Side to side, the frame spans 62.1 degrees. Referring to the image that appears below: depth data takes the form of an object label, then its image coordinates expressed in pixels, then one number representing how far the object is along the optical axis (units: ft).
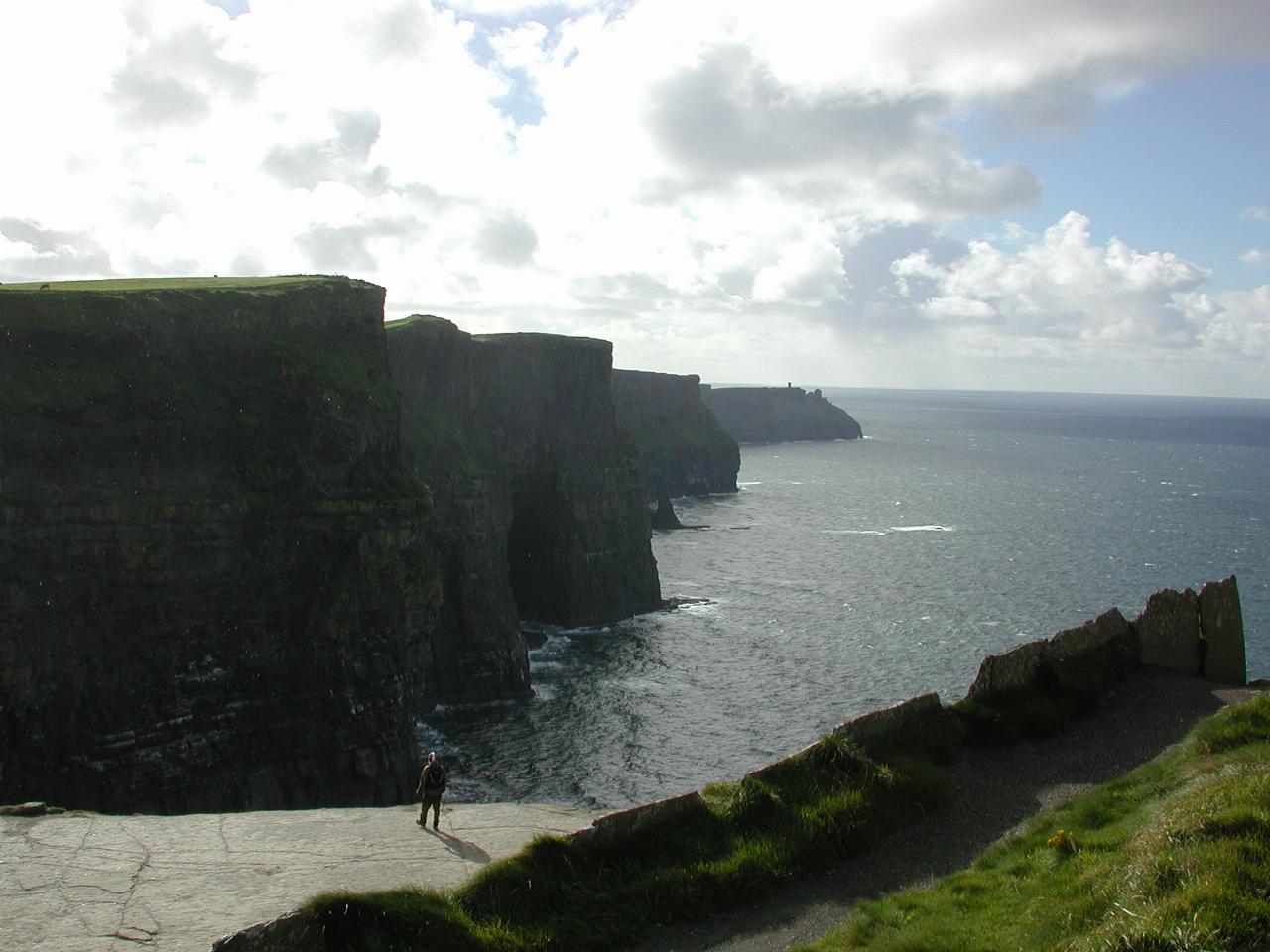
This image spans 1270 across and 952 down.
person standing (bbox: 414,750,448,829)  54.60
